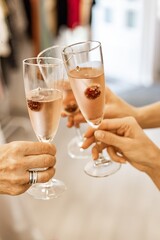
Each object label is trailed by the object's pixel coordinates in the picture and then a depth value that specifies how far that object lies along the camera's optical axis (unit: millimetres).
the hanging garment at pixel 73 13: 3191
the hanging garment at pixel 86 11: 3277
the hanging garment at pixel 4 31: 2584
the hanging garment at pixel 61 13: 3156
